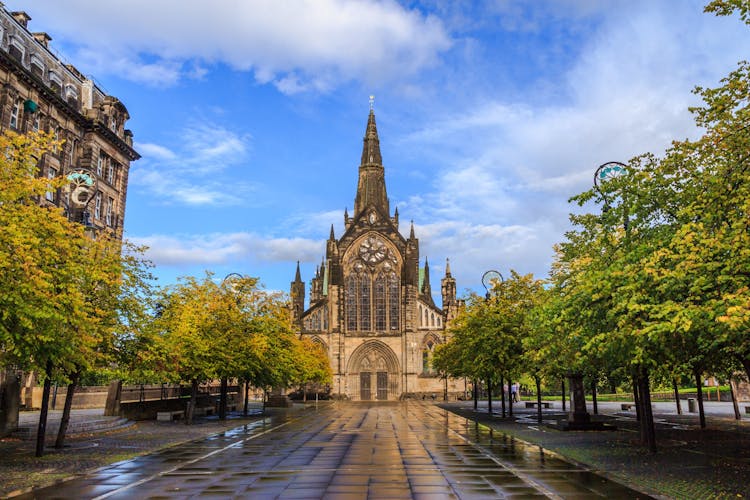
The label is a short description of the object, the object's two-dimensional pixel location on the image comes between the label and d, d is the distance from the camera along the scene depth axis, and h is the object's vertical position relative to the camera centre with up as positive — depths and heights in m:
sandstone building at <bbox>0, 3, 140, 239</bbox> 42.25 +20.20
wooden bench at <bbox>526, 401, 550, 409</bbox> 54.53 -1.34
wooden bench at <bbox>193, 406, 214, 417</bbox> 41.75 -1.37
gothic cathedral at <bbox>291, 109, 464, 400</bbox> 82.19 +9.40
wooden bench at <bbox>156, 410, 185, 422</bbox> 35.41 -1.42
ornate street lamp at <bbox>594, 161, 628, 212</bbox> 22.20 +7.52
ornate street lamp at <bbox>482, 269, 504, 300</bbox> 35.78 +5.96
